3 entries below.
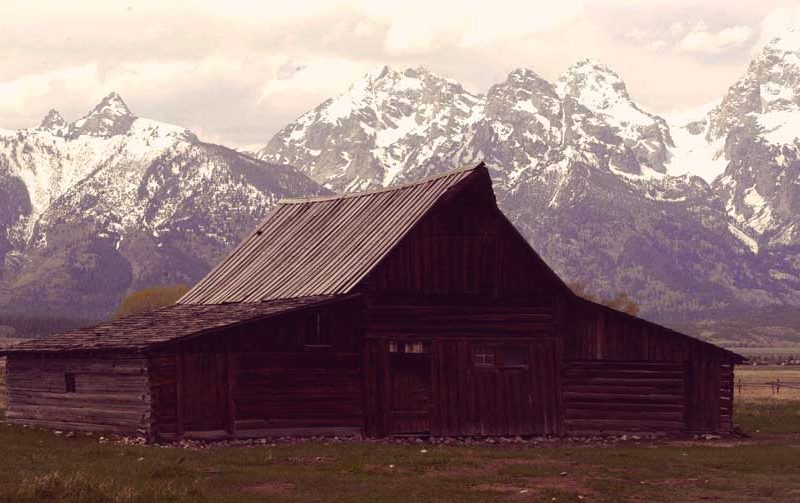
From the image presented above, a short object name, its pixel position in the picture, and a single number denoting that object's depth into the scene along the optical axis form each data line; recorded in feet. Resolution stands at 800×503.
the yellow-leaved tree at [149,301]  612.29
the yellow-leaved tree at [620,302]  524.61
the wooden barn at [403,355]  147.64
